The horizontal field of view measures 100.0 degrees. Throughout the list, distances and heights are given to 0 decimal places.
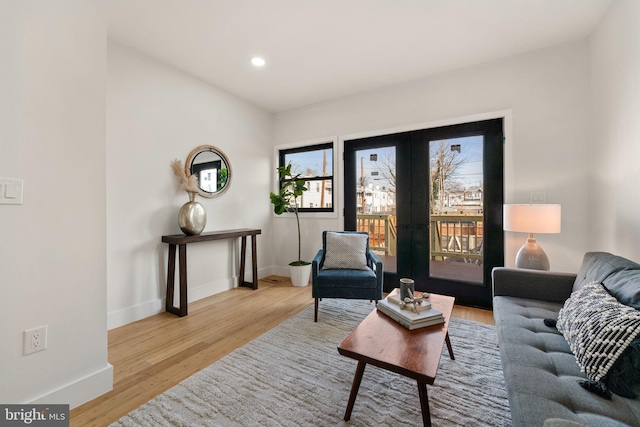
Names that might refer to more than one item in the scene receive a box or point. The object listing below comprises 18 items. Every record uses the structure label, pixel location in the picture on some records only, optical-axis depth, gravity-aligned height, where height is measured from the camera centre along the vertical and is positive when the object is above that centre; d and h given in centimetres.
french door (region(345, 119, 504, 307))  291 +7
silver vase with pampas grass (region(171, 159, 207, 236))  284 +1
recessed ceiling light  280 +160
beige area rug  138 -107
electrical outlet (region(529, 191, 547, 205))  262 +14
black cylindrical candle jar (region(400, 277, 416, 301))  175 -50
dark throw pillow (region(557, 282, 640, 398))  98 -53
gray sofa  91 -66
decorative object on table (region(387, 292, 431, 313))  165 -59
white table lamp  216 -11
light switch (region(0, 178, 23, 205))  124 +9
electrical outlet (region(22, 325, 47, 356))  131 -65
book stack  155 -62
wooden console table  271 -53
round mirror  320 +52
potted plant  375 +7
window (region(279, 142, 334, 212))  402 +60
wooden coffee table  118 -68
